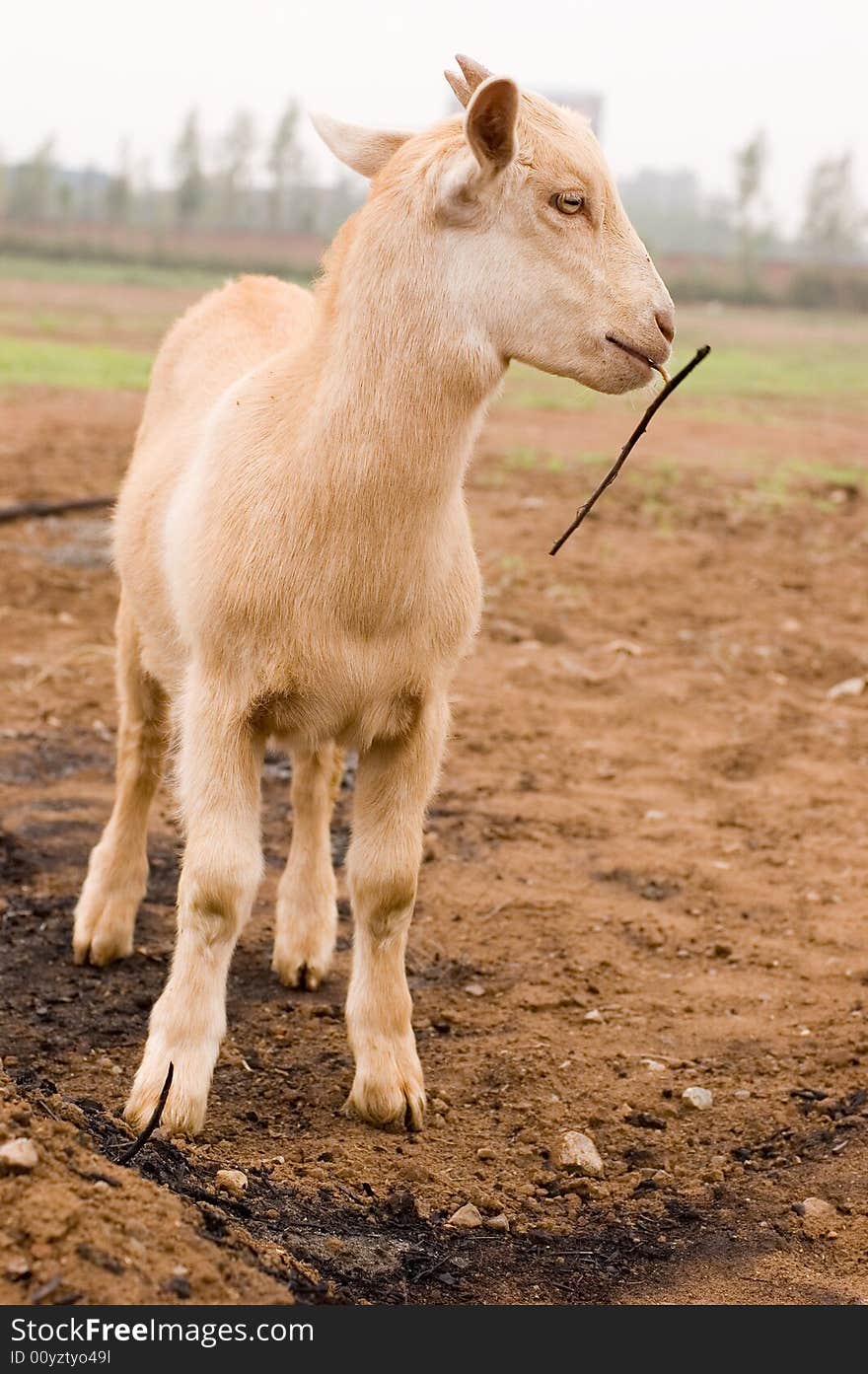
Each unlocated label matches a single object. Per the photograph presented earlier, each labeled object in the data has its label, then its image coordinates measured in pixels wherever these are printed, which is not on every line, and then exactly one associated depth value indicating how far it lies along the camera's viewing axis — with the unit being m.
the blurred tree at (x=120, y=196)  77.31
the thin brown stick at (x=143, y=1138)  3.30
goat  3.70
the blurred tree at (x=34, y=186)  77.12
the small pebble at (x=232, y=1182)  3.61
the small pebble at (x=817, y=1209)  3.94
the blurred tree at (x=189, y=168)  77.50
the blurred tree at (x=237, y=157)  89.31
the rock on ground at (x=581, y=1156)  4.20
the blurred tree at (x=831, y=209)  86.12
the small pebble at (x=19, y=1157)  3.02
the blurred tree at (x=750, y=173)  74.62
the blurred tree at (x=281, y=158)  83.75
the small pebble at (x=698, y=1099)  4.57
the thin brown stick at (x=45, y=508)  10.73
